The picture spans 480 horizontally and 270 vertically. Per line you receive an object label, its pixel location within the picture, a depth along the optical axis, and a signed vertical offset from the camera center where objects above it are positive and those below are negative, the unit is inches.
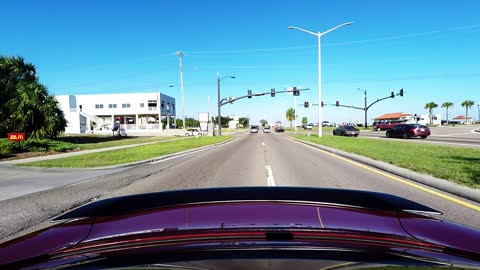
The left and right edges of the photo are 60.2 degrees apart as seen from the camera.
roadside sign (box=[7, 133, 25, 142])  908.6 -25.9
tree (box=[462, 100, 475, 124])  5989.2 +149.0
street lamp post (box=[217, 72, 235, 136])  2336.4 +167.9
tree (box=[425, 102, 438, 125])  5994.1 +129.5
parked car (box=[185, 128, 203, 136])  2724.9 -78.4
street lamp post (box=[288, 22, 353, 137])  1541.6 +203.9
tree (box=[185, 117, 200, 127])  5659.5 -37.7
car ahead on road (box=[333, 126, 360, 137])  1977.9 -69.2
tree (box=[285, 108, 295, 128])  6761.8 +56.0
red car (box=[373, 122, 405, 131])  2913.4 -73.2
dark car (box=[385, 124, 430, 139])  1550.2 -60.6
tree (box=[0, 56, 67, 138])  1244.5 +56.3
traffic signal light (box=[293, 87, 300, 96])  2203.0 +140.1
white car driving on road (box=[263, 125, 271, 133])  3393.7 -84.7
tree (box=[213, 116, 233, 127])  7123.0 -23.5
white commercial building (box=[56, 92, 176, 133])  4340.6 +165.9
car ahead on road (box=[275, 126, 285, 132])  3462.1 -88.8
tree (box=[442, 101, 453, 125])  6304.1 +147.8
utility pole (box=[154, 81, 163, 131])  4077.5 +142.8
